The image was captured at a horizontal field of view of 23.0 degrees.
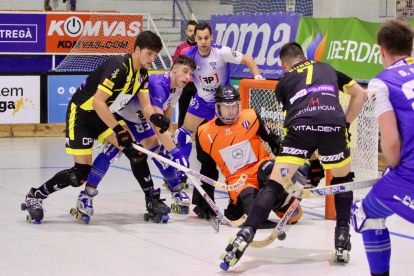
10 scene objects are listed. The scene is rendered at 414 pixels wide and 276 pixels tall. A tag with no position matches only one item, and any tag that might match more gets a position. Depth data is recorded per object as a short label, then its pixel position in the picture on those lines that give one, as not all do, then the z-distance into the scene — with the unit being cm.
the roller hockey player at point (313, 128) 588
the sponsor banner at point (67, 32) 2032
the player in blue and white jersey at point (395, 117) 425
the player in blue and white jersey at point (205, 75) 1028
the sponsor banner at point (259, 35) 1388
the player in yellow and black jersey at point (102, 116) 749
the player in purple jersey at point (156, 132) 832
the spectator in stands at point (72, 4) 2196
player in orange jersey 747
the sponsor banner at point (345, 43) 1283
